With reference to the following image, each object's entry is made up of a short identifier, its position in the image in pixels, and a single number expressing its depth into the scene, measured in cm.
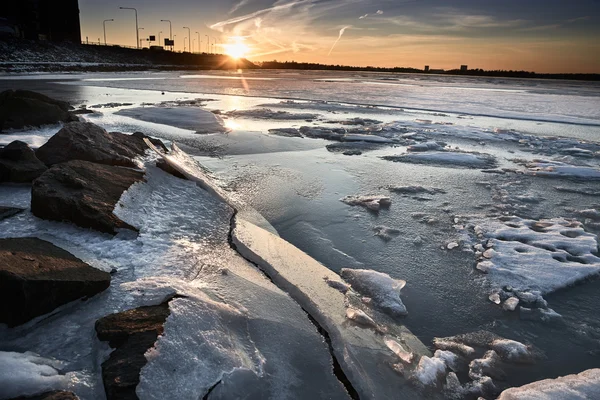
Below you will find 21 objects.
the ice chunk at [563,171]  678
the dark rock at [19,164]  397
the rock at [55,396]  158
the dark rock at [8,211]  319
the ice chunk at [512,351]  236
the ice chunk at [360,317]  263
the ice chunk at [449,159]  754
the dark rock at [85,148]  461
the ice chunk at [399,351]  233
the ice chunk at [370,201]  492
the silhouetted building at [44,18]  5822
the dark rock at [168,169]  505
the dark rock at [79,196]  315
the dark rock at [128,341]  170
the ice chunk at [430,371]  216
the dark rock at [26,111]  730
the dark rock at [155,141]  619
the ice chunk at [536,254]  325
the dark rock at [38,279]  199
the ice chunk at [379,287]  284
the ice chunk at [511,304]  288
